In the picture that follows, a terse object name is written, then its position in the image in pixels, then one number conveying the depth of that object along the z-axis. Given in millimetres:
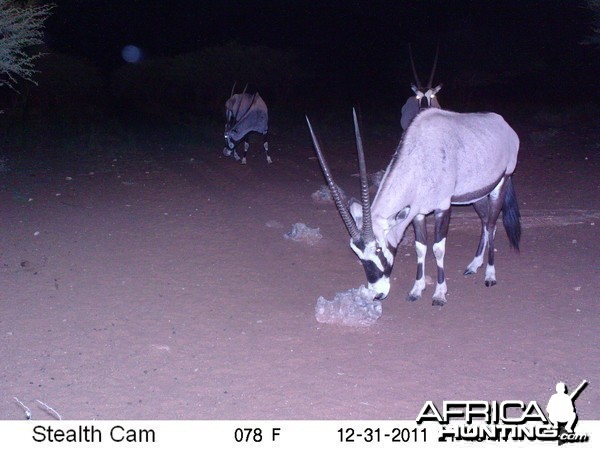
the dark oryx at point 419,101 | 12266
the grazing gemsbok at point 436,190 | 5906
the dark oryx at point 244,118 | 15188
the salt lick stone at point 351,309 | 5871
